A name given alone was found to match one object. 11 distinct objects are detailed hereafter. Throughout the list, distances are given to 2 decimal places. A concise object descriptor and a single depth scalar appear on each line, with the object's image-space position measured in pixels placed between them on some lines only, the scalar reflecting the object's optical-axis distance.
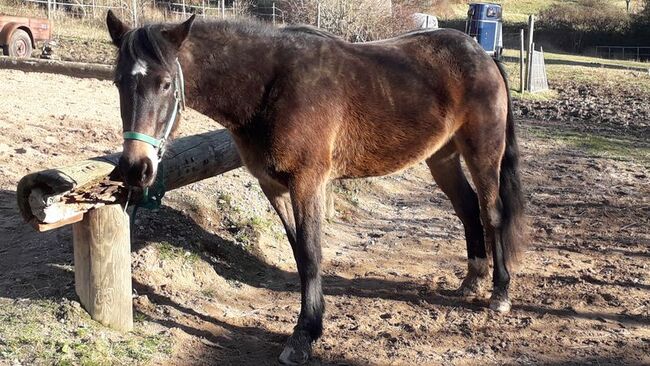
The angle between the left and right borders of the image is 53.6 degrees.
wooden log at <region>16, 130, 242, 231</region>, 3.38
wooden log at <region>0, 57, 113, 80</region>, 12.00
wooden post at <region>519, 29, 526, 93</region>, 19.02
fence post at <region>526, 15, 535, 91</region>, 19.26
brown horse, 3.45
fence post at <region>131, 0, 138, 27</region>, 18.98
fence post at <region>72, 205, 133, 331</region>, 3.71
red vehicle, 15.96
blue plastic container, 34.47
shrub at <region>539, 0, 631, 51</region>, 47.97
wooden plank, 3.46
